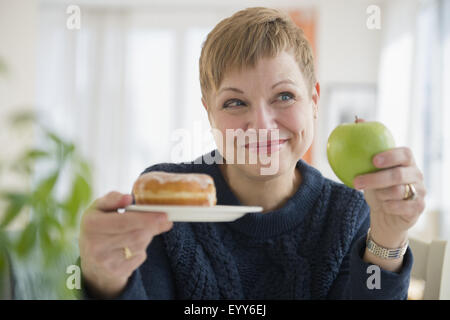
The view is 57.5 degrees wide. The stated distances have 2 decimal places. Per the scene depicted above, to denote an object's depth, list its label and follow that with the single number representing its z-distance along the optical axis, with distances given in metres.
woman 0.81
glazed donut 0.72
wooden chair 1.08
